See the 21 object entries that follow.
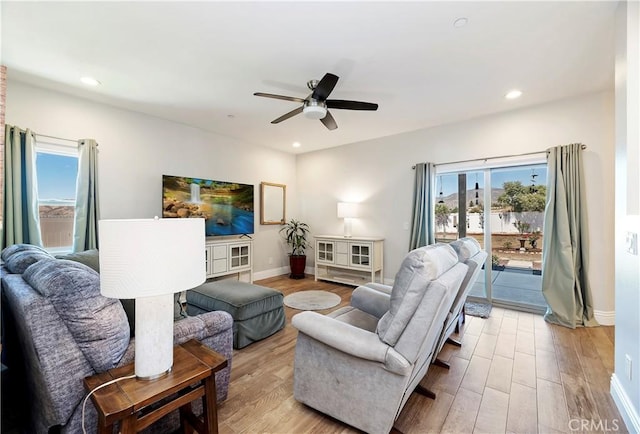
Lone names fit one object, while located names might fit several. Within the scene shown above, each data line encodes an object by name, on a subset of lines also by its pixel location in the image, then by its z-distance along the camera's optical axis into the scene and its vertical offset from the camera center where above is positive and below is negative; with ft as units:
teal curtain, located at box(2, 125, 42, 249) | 9.05 +0.88
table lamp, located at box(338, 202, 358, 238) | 16.81 +0.46
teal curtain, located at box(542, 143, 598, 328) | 10.48 -1.04
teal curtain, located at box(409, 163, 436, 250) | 14.17 +0.61
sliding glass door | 12.30 -0.31
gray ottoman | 8.73 -2.95
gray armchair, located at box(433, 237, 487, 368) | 6.77 -1.47
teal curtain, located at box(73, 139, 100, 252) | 10.57 +0.61
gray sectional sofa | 3.99 -1.84
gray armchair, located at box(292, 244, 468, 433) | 4.48 -2.36
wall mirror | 17.97 +0.96
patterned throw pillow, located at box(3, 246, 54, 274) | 5.86 -0.96
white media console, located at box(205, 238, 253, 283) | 13.81 -2.17
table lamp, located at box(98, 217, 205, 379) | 3.70 -0.74
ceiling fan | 8.35 +3.68
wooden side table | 3.55 -2.42
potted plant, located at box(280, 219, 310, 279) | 18.34 -1.83
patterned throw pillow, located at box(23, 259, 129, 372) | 4.07 -1.43
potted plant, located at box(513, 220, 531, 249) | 12.50 -0.50
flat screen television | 13.11 +0.76
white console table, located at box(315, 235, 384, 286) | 15.62 -2.48
